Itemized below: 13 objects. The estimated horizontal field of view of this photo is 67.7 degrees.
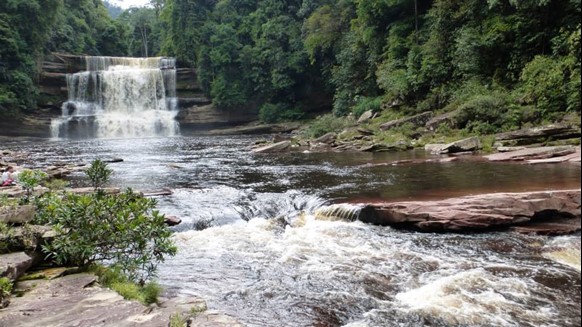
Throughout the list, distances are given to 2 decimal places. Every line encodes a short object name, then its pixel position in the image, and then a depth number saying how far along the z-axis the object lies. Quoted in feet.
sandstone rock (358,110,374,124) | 92.77
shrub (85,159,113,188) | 28.10
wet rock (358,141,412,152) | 67.31
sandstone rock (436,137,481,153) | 56.49
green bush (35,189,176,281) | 18.74
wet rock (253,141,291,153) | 78.54
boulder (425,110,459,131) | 66.69
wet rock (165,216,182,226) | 31.41
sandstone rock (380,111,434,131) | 76.18
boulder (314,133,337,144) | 81.76
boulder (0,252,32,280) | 16.79
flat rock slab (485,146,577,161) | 42.77
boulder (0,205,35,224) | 20.43
